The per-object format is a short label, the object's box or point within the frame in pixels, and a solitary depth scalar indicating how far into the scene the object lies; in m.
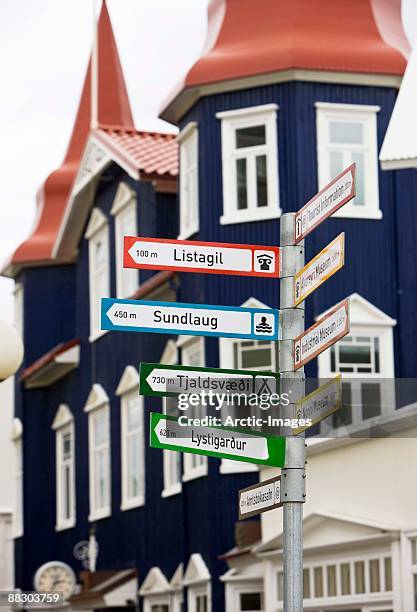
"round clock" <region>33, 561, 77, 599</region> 27.02
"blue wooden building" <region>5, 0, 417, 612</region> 21.66
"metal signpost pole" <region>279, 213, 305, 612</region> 7.99
